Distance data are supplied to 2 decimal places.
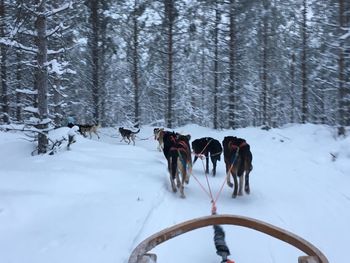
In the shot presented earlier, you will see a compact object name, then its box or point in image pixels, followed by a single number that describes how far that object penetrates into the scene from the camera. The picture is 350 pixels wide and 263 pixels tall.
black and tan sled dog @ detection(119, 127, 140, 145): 19.39
